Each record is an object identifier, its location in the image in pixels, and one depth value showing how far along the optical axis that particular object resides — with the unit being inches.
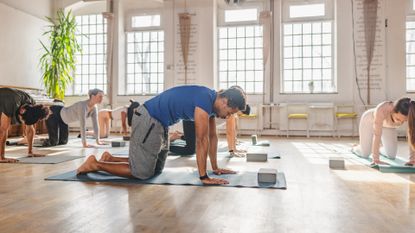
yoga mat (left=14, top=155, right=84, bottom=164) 145.5
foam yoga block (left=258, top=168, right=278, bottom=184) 100.6
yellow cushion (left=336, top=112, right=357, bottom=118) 279.6
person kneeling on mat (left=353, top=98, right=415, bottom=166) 120.0
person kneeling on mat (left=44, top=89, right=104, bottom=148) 197.8
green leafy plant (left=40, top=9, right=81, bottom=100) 319.3
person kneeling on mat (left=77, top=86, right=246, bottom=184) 89.8
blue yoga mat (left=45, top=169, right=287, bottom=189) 98.8
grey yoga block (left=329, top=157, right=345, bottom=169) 132.3
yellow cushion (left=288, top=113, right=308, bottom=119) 287.1
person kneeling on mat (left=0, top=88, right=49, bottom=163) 137.4
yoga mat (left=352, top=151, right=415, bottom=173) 122.3
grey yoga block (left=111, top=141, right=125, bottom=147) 209.4
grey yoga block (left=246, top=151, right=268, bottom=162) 150.8
